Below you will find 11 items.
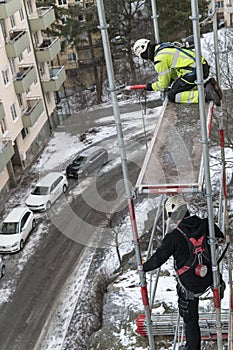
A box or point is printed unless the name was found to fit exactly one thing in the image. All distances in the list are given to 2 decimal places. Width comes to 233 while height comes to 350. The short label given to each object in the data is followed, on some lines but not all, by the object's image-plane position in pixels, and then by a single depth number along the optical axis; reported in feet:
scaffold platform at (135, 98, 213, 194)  27.32
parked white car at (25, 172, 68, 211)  96.17
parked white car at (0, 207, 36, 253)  86.22
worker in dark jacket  27.37
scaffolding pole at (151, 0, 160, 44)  34.45
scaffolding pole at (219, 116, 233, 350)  37.24
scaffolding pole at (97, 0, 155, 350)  23.80
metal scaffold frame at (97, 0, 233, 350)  23.27
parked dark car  106.22
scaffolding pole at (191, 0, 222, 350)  22.54
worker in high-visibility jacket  34.71
